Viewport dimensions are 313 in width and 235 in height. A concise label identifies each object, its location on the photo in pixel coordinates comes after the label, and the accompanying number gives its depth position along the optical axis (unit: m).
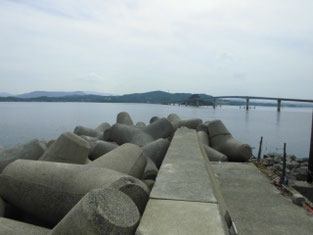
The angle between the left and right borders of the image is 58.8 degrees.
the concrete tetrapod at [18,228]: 2.43
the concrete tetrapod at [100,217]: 1.89
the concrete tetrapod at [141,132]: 8.26
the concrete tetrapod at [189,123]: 11.60
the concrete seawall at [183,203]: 2.00
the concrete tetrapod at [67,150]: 4.37
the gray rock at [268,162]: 11.22
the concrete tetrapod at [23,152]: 4.48
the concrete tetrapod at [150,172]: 4.64
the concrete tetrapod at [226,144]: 8.92
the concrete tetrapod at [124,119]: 11.77
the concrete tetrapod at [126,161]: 3.92
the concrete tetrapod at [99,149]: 6.45
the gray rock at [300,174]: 9.60
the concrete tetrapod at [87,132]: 11.18
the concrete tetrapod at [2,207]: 3.12
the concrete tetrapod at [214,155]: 7.81
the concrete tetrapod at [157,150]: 5.69
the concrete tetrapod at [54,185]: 2.68
